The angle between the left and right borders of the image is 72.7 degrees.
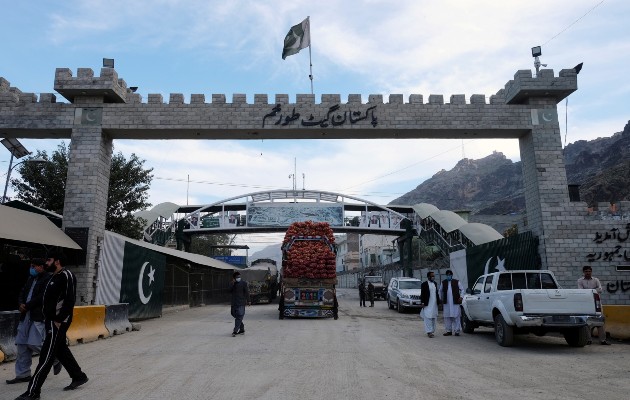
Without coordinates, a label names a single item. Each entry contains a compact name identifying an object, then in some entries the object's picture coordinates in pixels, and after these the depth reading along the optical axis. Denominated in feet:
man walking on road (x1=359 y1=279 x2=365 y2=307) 86.78
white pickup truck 28.45
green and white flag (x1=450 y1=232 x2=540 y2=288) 52.42
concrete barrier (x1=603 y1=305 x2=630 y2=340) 33.83
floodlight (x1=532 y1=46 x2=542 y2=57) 55.42
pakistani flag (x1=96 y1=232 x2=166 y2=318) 50.24
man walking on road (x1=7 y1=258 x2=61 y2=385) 20.03
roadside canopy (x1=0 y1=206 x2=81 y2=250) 36.15
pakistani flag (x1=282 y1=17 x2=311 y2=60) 64.49
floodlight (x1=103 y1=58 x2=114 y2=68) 55.16
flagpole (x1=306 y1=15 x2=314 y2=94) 64.66
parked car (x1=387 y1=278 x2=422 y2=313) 67.31
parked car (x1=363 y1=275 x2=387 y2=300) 107.01
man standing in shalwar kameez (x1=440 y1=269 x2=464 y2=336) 39.01
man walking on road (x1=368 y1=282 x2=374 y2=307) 86.07
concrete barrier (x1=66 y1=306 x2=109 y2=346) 32.86
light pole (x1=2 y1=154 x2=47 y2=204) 61.59
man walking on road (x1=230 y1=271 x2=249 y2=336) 39.68
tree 78.59
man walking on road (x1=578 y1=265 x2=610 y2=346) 34.40
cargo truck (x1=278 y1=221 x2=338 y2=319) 55.11
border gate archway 52.80
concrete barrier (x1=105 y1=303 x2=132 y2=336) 38.85
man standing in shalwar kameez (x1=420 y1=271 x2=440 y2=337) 37.68
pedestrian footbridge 128.47
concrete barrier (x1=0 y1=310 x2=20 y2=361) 25.73
